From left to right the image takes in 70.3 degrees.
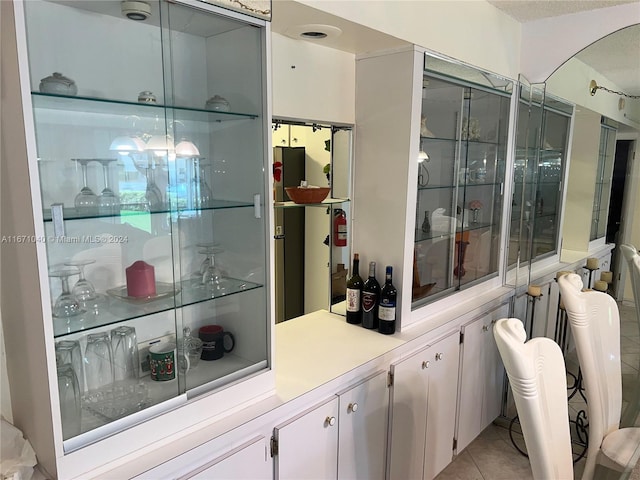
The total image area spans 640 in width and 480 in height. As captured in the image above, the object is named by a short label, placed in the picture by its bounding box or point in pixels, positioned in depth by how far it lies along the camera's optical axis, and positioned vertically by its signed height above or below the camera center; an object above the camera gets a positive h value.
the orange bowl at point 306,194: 2.19 -0.10
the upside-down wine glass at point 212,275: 1.64 -0.37
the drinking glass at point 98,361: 1.36 -0.58
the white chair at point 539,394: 1.35 -0.69
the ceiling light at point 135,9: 1.30 +0.47
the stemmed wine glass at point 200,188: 1.59 -0.06
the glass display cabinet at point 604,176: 3.02 +0.00
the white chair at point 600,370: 1.92 -0.84
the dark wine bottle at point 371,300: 2.21 -0.61
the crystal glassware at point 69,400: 1.17 -0.62
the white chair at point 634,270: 2.56 -0.54
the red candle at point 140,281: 1.48 -0.36
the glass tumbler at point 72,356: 1.22 -0.51
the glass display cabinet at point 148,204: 1.25 -0.10
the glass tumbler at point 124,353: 1.44 -0.58
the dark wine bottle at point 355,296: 2.27 -0.60
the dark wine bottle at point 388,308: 2.13 -0.62
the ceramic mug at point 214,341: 1.63 -0.61
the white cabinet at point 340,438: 1.59 -1.00
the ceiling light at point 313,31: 1.76 +0.56
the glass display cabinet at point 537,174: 2.96 +0.01
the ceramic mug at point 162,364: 1.45 -0.61
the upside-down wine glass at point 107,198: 1.38 -0.08
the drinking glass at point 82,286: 1.33 -0.34
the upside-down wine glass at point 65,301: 1.20 -0.35
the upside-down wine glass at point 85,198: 1.31 -0.08
